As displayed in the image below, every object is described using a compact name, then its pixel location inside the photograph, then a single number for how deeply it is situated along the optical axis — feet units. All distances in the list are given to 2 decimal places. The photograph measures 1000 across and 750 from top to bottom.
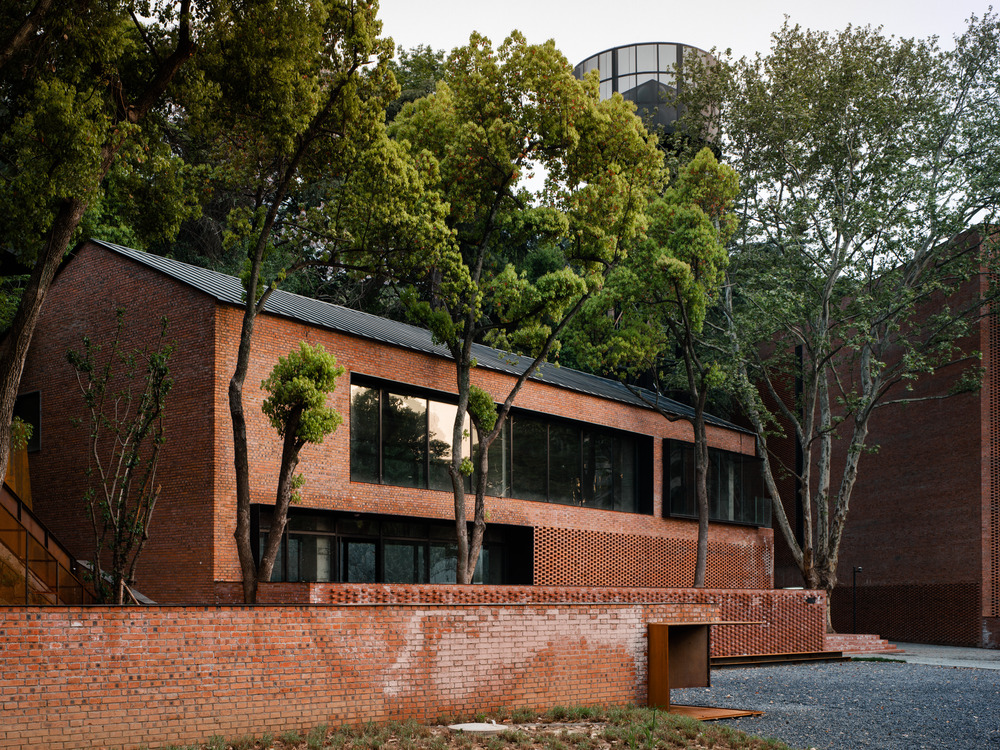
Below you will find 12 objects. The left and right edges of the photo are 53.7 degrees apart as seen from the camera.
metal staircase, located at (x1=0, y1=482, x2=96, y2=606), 50.31
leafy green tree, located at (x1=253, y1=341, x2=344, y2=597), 45.65
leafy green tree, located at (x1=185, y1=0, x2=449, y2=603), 45.37
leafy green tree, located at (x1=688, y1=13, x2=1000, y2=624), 89.04
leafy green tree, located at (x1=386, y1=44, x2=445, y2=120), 117.60
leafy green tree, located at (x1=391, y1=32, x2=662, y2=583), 64.03
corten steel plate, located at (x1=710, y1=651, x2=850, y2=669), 70.03
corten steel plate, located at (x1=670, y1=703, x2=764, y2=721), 42.40
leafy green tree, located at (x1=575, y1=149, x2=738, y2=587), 82.23
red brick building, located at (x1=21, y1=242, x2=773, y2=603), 59.41
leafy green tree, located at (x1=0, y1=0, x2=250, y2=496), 38.86
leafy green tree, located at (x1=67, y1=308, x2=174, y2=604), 49.73
